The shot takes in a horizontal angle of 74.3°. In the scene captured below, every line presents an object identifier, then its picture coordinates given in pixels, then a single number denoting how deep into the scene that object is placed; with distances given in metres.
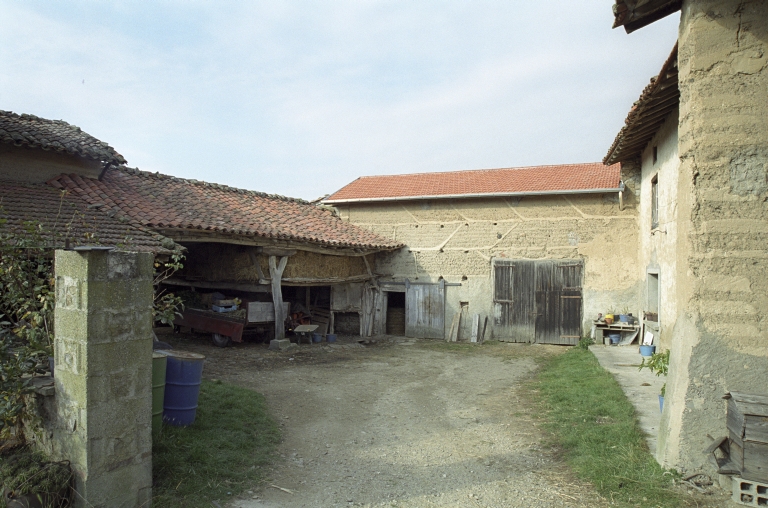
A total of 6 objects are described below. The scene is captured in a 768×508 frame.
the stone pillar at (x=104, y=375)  3.53
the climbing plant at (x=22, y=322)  3.82
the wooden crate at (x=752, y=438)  3.47
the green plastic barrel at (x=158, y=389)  4.59
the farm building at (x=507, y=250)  12.55
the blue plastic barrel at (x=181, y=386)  5.00
